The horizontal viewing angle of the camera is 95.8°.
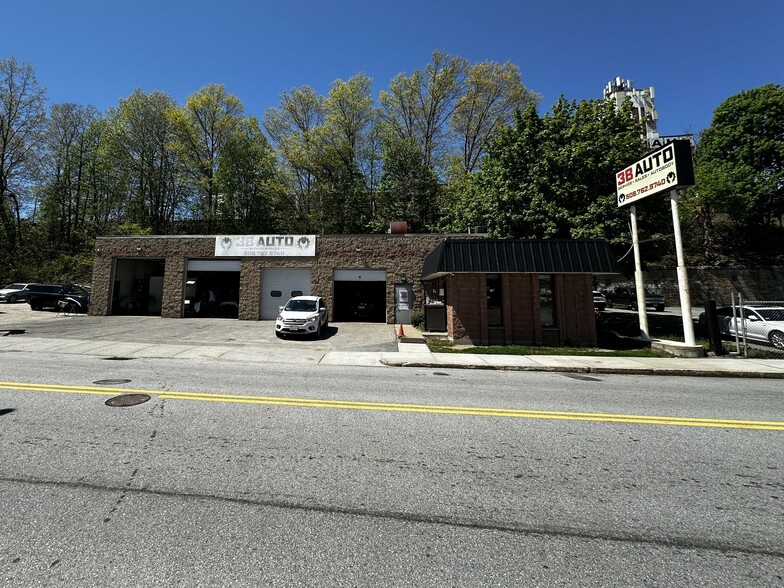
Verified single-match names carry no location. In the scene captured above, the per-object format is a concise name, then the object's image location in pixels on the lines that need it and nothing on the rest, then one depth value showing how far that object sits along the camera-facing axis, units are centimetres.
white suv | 1555
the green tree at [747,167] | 2997
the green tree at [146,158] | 3488
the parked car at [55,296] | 2494
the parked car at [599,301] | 2772
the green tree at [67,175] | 3762
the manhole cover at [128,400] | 554
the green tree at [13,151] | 3559
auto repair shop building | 1399
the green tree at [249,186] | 3441
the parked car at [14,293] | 2823
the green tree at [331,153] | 3322
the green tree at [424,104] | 3325
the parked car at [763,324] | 1383
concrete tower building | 5303
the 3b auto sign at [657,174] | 1222
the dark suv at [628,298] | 3122
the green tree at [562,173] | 1795
